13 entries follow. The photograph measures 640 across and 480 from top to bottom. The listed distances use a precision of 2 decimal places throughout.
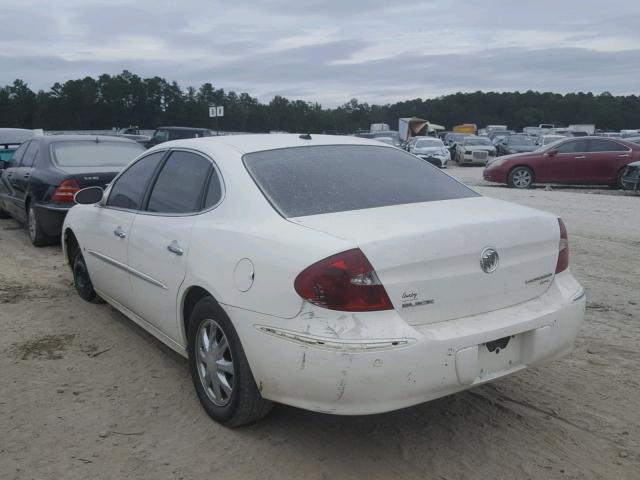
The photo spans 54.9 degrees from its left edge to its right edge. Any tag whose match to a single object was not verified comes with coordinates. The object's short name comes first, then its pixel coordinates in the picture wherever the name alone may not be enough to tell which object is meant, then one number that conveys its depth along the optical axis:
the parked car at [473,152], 30.98
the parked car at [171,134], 23.61
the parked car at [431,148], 28.25
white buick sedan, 2.66
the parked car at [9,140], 13.39
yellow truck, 68.10
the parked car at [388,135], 34.60
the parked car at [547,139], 32.09
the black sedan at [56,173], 7.82
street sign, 25.27
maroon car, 16.02
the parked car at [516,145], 31.45
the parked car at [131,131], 38.25
